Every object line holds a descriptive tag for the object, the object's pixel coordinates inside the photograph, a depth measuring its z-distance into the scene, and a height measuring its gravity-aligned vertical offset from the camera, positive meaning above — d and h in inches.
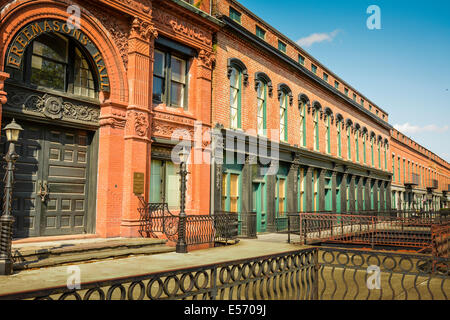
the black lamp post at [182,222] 475.8 -25.9
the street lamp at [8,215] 310.8 -12.4
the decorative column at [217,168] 618.2 +54.9
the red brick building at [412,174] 1724.7 +160.2
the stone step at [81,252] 341.4 -52.2
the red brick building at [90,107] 410.6 +113.3
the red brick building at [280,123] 678.5 +176.8
